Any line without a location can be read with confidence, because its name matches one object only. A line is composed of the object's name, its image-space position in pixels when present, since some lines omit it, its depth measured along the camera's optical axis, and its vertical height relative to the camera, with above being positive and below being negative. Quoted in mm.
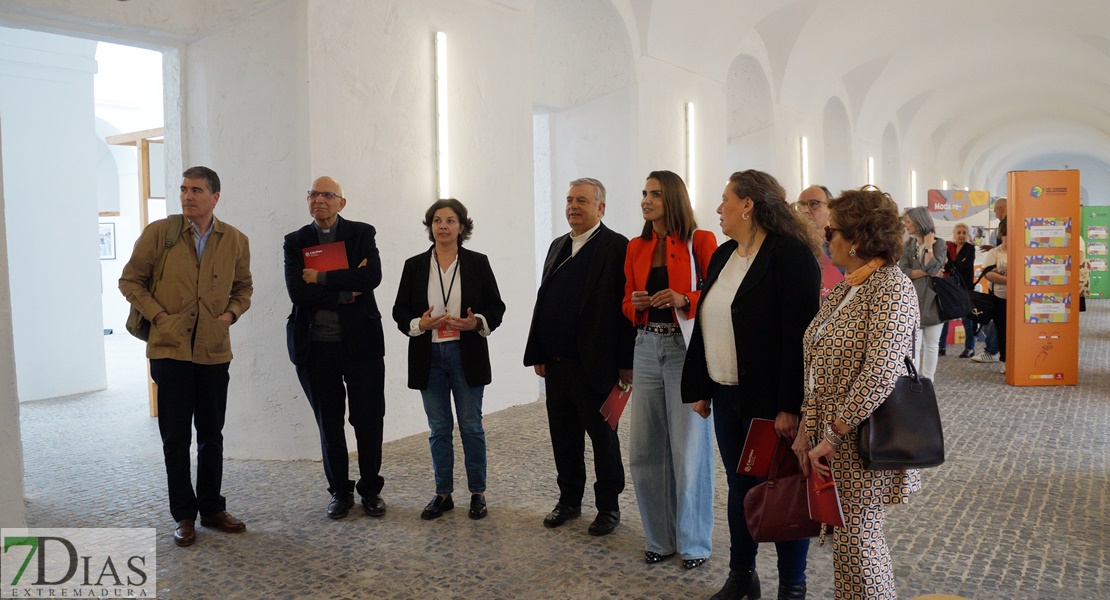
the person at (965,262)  9875 -58
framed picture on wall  15430 +601
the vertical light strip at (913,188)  23138 +1928
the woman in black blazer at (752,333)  2939 -257
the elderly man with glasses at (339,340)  4414 -368
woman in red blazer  3596 -524
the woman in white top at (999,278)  9008 -230
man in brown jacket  4055 -281
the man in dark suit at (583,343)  3922 -371
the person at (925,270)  7055 -101
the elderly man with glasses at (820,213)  4660 +267
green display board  19317 +240
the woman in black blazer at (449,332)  4324 -334
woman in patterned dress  2504 -332
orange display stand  8281 -224
